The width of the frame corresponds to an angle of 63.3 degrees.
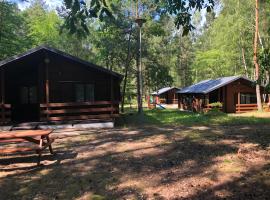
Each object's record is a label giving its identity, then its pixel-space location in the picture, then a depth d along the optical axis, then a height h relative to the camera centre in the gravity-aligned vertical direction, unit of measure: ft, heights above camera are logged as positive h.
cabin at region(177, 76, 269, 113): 70.36 +1.54
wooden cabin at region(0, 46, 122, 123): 37.37 +2.97
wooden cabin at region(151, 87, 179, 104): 123.78 +3.30
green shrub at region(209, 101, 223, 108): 67.40 -1.56
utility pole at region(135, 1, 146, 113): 58.22 +4.53
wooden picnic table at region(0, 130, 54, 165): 18.30 -2.78
